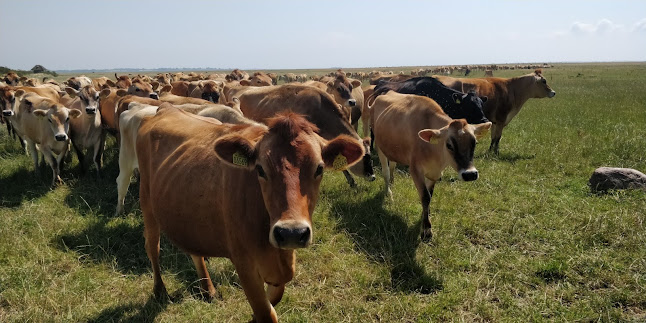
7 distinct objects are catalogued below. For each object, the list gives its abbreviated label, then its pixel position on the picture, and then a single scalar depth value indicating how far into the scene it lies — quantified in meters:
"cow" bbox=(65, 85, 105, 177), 9.13
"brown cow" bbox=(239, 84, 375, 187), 7.20
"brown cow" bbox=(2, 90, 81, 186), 8.49
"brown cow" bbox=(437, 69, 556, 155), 12.30
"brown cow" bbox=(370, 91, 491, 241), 5.49
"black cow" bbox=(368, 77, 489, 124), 8.55
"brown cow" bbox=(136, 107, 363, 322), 2.56
